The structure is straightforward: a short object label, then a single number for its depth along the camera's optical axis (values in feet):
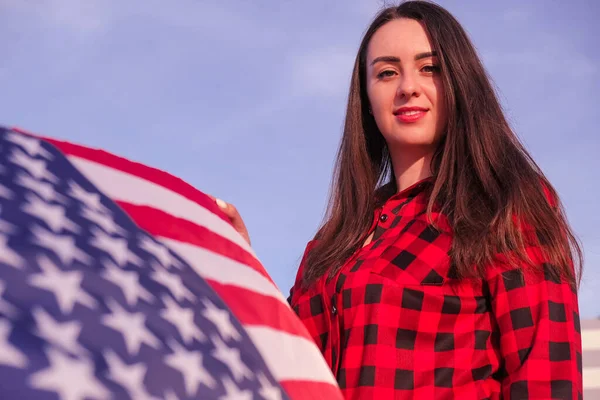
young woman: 6.33
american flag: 1.92
